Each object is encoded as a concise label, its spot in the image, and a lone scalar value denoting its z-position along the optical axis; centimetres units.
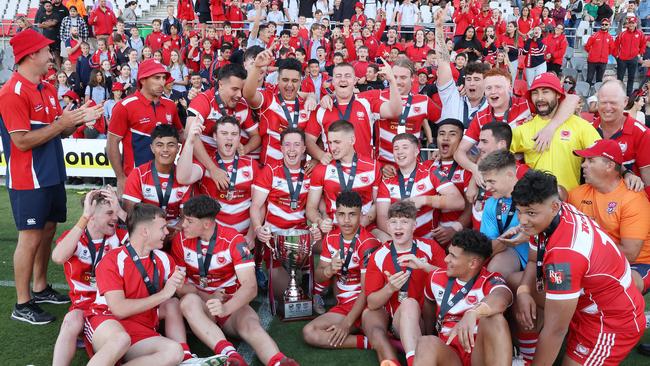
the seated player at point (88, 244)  466
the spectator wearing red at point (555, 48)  1429
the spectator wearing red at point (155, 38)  1602
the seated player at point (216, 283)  447
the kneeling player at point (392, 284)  450
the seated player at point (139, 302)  411
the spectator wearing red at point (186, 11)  1758
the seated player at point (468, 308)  371
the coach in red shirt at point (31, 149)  498
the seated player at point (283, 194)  568
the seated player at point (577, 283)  346
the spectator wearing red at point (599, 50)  1455
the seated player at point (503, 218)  446
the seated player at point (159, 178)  530
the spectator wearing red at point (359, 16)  1654
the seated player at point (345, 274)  481
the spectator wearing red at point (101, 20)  1675
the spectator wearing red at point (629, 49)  1430
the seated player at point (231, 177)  557
